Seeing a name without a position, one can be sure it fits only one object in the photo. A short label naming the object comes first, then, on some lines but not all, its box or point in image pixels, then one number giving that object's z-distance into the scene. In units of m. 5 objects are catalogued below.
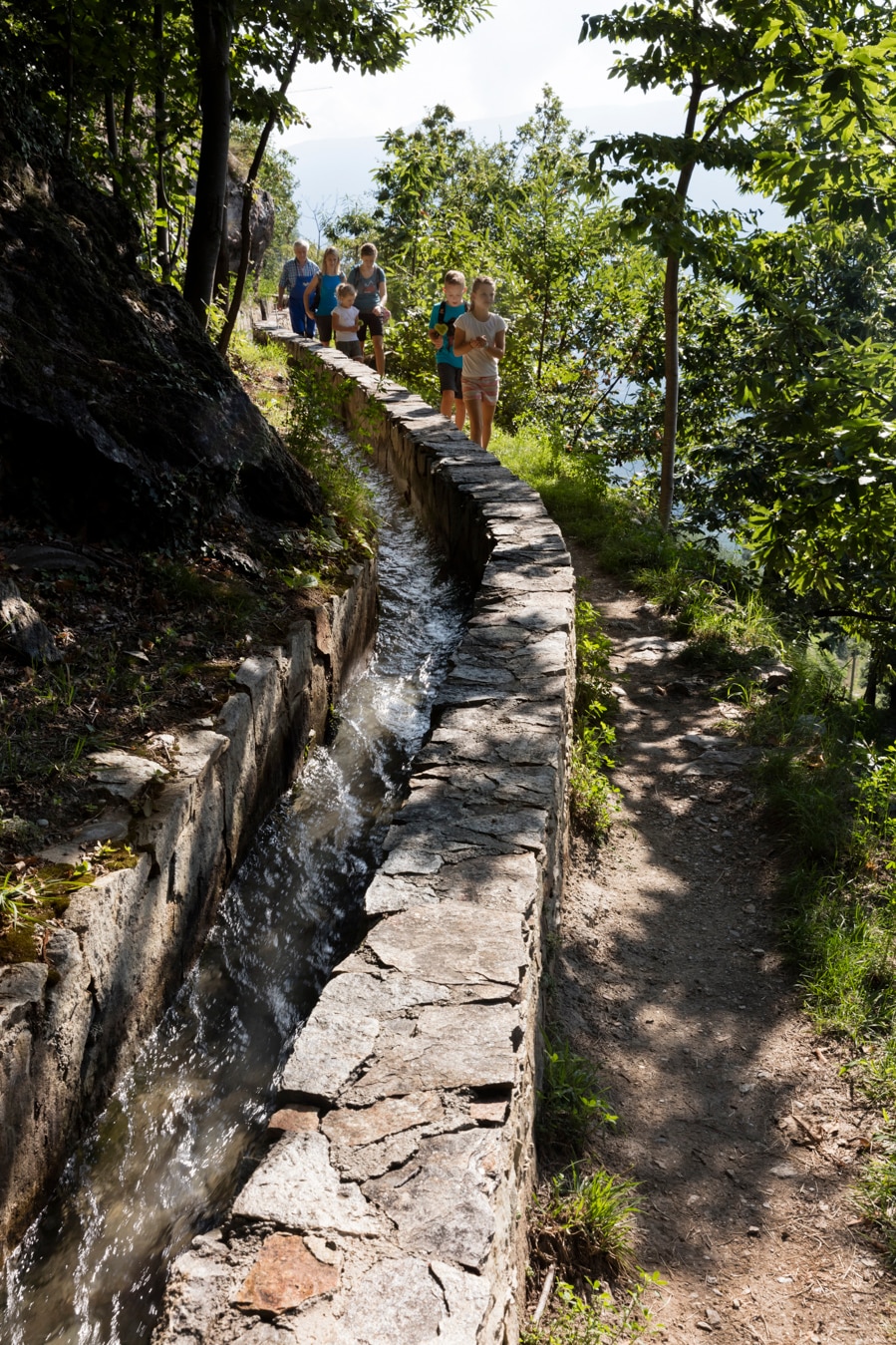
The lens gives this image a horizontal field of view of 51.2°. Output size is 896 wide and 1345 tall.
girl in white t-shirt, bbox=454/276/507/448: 7.54
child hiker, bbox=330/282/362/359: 11.08
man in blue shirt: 13.02
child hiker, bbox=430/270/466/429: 8.43
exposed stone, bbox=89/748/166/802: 2.90
